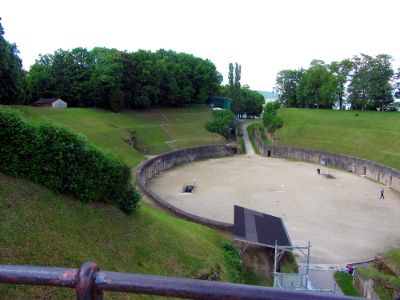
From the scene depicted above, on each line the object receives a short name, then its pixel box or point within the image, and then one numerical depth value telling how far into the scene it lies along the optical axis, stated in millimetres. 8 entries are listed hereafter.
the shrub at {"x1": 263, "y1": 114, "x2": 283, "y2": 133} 50219
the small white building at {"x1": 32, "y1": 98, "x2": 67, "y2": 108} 37875
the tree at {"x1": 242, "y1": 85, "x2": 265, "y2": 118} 78750
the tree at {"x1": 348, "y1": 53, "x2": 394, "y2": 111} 47312
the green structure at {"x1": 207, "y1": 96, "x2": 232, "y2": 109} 59875
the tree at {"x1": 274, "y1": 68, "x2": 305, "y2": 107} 68875
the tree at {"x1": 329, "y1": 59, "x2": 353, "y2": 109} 52753
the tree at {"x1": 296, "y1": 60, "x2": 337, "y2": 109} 53922
